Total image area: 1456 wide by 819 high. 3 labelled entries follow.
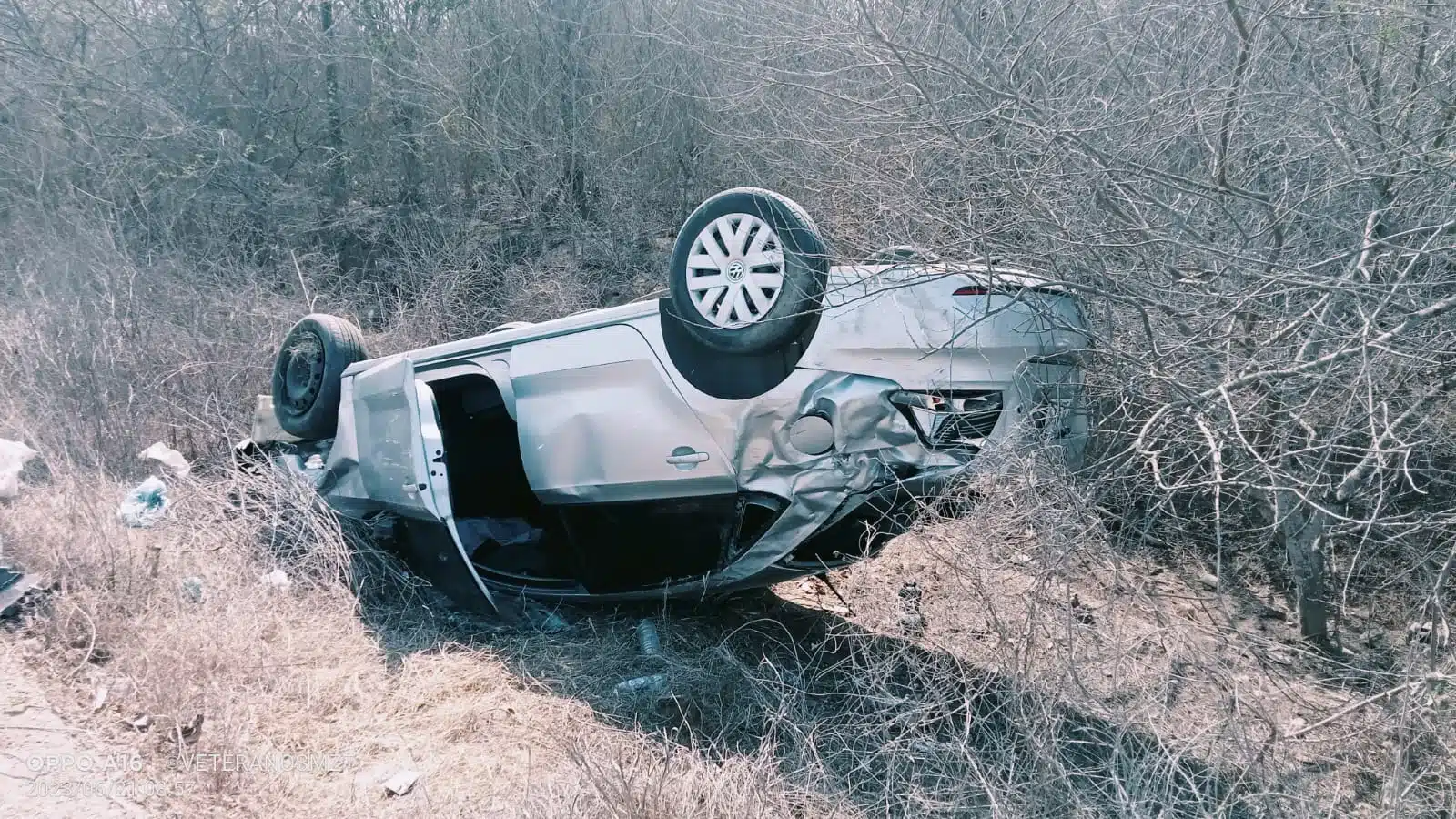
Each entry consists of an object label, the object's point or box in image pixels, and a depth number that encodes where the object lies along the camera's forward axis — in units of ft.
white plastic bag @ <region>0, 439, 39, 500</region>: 21.25
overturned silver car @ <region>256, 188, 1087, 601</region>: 12.95
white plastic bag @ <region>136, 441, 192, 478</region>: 23.28
